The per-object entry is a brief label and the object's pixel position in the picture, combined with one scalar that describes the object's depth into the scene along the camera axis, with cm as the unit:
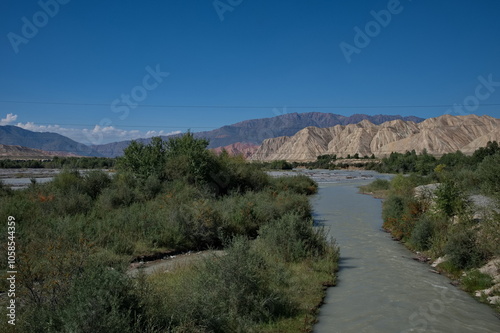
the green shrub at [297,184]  3686
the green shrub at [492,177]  1439
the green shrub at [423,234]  1540
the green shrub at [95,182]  2300
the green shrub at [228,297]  672
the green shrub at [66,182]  2160
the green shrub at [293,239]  1292
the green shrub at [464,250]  1182
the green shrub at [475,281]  1047
